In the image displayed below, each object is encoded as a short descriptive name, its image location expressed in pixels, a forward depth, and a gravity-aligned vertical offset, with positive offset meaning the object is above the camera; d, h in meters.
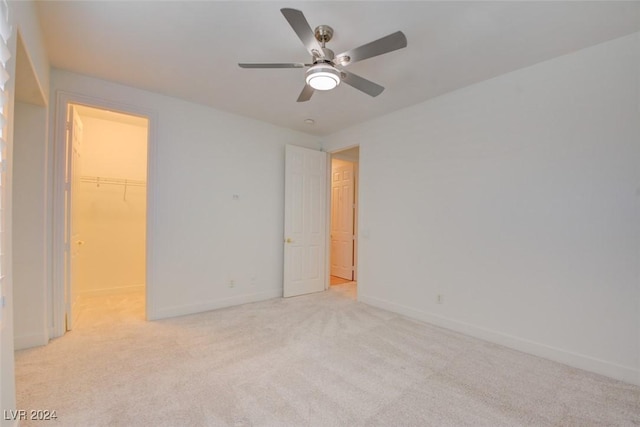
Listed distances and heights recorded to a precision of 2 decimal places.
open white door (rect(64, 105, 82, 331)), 2.99 -0.03
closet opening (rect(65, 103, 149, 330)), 4.27 +0.00
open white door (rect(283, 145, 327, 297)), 4.46 -0.12
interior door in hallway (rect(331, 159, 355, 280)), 5.89 -0.12
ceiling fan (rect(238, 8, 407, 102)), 1.75 +1.11
